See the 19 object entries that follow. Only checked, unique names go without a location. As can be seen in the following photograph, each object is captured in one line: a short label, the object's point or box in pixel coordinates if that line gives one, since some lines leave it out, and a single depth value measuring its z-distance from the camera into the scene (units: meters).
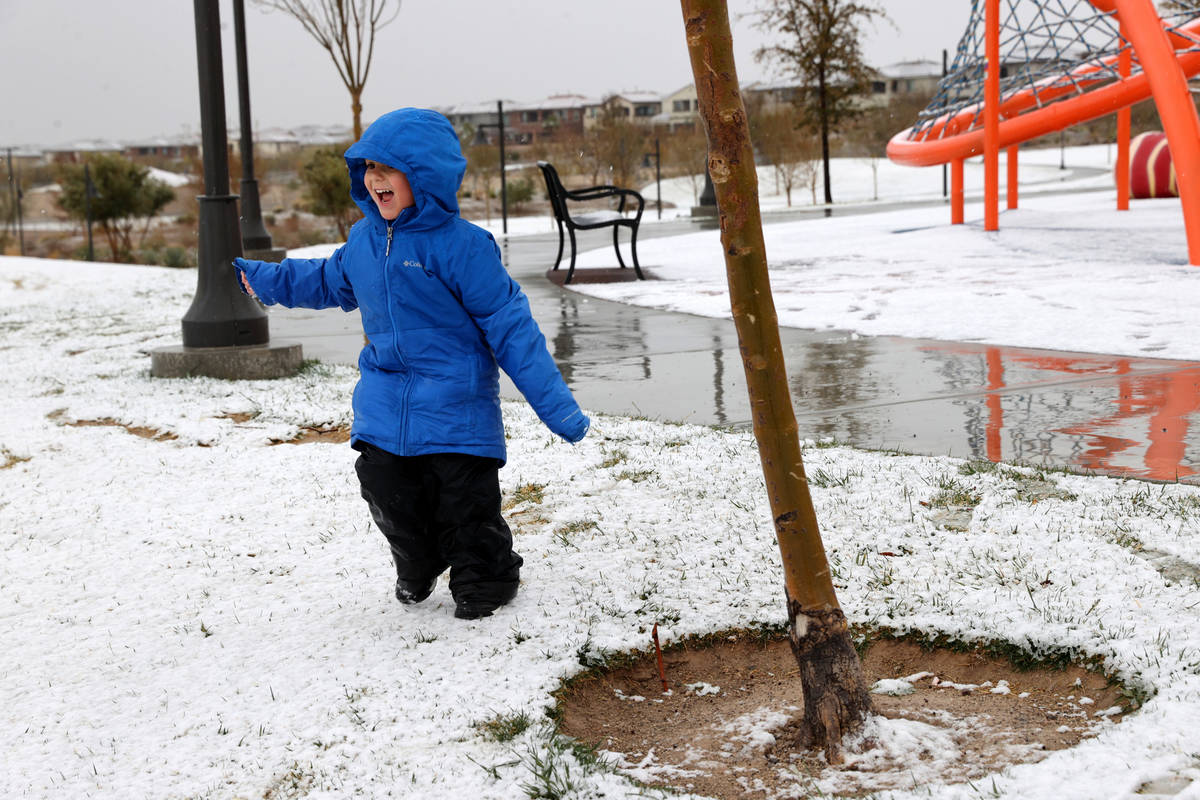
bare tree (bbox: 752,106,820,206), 34.78
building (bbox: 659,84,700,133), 75.72
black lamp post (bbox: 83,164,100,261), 21.56
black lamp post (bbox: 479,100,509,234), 20.20
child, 2.84
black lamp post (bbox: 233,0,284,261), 13.56
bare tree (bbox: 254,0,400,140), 10.33
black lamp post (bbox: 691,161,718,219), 23.67
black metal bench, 9.86
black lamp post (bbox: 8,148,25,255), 26.90
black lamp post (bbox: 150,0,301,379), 6.43
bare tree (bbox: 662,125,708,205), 38.69
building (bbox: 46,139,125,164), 68.46
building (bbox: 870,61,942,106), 89.62
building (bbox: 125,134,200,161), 98.81
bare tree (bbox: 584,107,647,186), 33.09
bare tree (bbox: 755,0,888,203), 30.17
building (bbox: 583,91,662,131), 40.78
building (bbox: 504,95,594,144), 41.12
